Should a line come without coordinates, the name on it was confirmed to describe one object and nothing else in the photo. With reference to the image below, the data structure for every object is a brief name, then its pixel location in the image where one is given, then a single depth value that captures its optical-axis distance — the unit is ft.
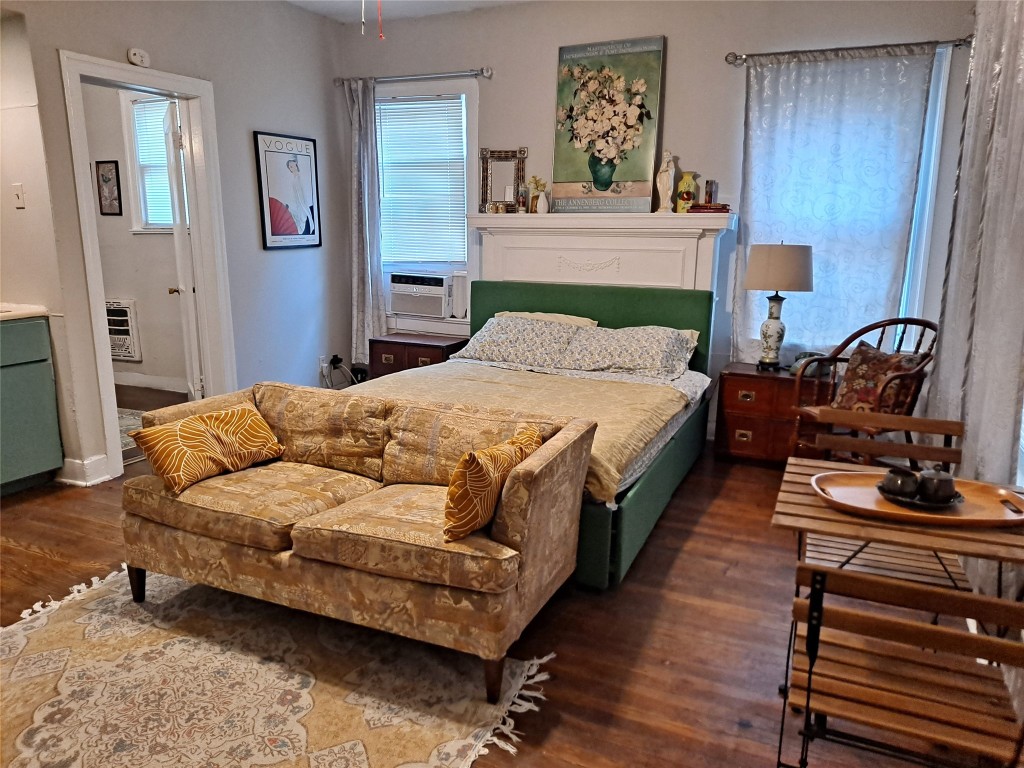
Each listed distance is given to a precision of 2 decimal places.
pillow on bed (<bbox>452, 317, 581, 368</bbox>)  14.05
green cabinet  11.51
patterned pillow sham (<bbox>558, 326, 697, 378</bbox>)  13.19
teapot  6.08
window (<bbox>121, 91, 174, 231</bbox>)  18.20
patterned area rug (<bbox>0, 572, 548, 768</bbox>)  6.28
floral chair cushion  11.54
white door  14.39
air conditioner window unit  17.65
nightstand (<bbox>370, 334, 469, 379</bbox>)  16.40
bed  8.77
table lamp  12.89
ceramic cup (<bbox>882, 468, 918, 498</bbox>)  6.25
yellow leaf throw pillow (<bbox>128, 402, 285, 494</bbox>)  8.19
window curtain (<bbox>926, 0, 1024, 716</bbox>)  7.01
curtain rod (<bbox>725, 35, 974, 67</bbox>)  12.19
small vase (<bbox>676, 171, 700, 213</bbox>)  14.26
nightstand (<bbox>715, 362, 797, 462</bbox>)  13.42
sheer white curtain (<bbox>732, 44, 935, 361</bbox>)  12.82
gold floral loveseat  6.79
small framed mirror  16.25
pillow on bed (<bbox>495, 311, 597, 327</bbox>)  14.99
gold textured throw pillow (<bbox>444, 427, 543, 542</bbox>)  6.67
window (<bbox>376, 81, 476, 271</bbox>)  17.04
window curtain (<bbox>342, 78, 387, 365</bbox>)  17.51
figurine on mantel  14.46
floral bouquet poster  14.65
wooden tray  5.83
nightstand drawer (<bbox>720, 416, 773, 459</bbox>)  13.67
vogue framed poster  15.80
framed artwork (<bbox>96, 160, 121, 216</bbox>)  18.83
